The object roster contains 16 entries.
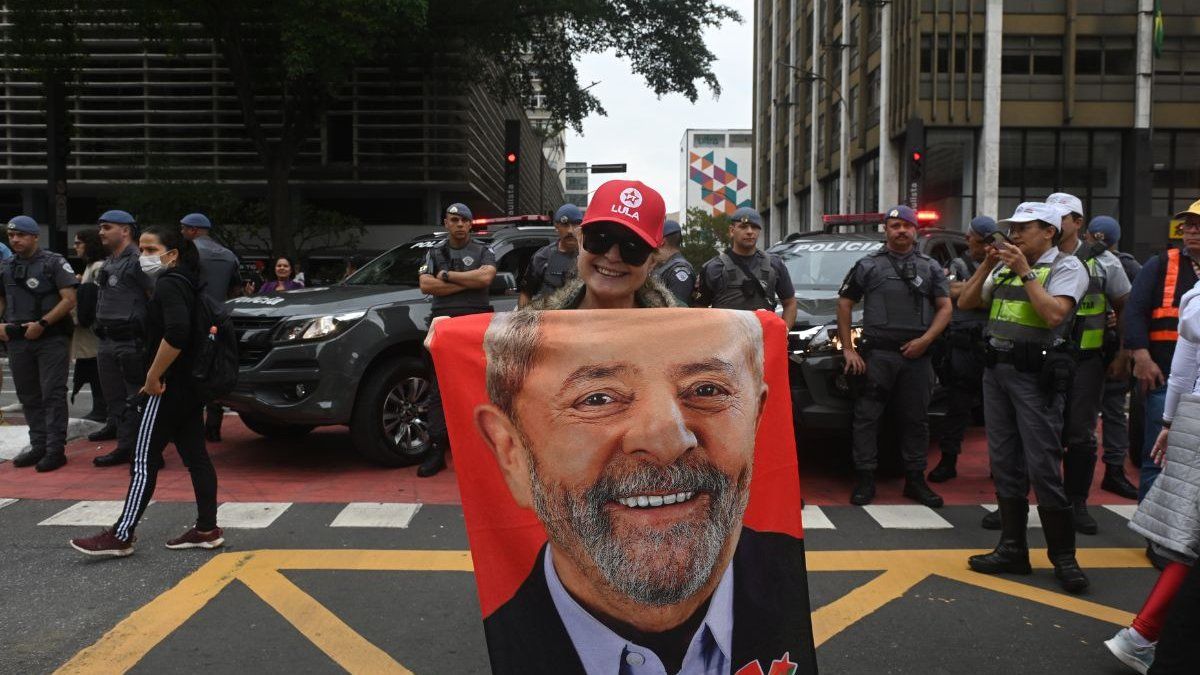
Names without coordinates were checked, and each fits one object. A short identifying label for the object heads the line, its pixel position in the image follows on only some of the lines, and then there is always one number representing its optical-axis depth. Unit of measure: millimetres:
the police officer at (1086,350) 5480
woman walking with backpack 5281
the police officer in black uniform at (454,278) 7188
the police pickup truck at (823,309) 6957
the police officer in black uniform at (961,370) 7266
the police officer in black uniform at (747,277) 6773
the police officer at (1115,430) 6919
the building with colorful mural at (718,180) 72688
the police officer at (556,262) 7590
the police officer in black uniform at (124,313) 7500
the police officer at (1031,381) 4848
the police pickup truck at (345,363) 7215
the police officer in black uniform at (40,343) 7652
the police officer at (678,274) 7172
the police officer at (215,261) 8047
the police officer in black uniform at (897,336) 6676
